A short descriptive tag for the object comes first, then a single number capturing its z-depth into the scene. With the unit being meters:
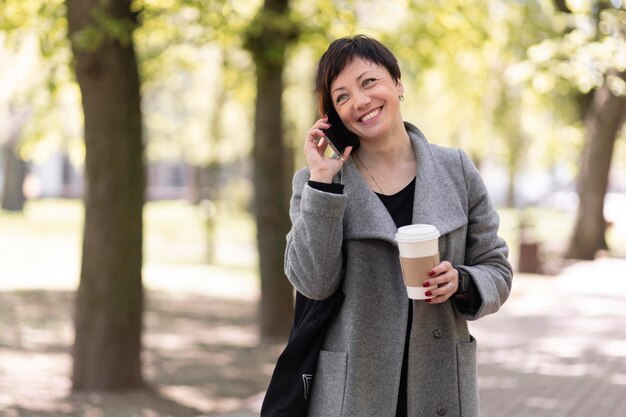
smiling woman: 2.74
